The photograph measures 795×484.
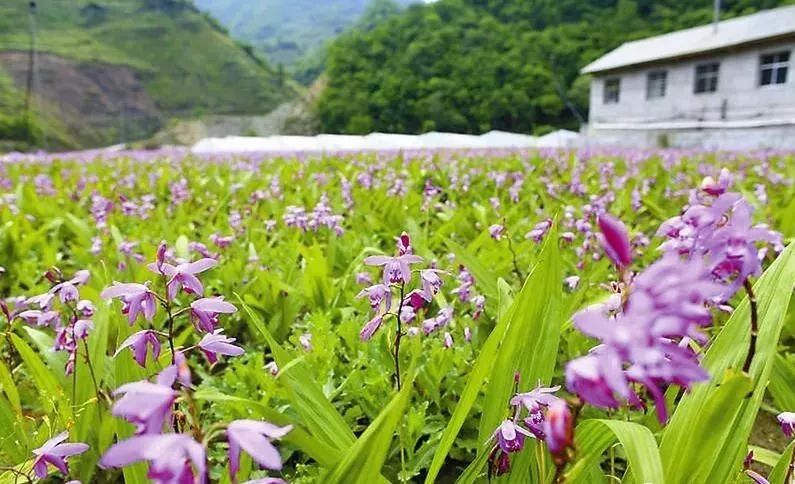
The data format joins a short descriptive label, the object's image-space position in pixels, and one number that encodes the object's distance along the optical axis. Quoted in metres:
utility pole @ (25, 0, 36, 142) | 39.53
